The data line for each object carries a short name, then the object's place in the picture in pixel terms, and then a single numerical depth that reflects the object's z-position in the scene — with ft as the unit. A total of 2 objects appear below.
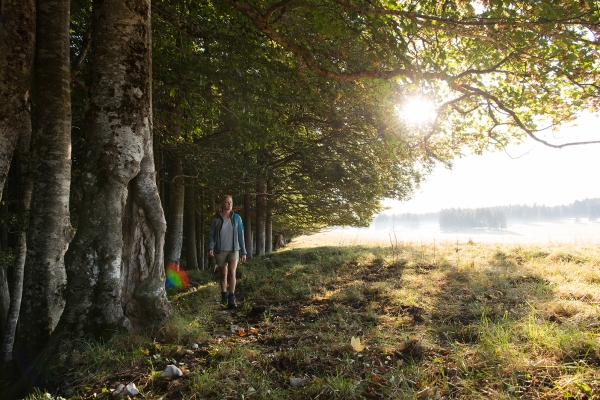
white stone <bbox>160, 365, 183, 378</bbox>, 10.39
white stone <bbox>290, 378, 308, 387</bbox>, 10.04
